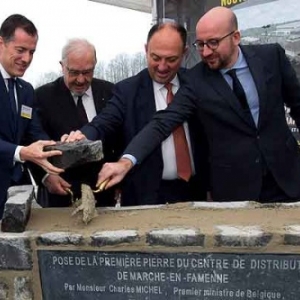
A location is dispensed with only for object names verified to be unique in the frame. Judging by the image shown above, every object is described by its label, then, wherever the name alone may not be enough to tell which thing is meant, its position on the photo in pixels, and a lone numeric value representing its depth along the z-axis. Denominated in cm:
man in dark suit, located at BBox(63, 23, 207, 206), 192
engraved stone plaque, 148
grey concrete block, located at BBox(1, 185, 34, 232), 157
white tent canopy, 404
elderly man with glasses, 206
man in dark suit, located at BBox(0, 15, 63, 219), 189
